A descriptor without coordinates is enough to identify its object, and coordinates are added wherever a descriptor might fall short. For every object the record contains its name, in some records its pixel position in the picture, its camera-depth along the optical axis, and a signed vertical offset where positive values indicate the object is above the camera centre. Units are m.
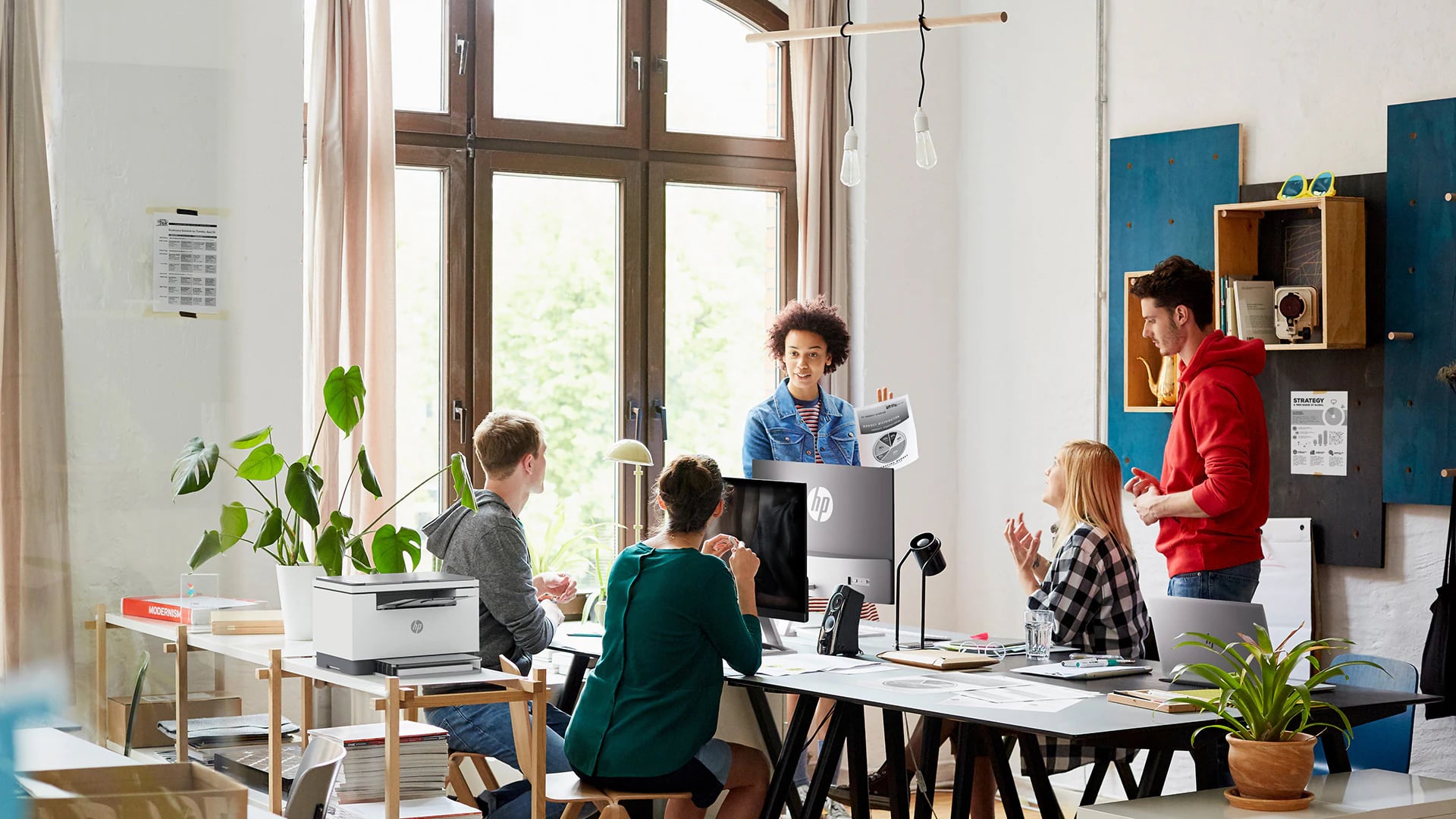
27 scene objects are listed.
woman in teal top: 3.27 -0.65
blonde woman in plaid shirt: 3.66 -0.50
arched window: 5.07 +0.57
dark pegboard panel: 4.33 -0.06
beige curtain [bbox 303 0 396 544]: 4.55 +0.53
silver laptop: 3.38 -0.59
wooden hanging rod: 4.74 +1.17
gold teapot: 4.84 -0.03
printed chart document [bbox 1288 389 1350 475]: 4.44 -0.18
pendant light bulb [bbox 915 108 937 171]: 4.52 +0.73
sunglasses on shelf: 4.41 +0.59
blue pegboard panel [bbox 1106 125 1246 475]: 4.82 +0.58
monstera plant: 3.09 -0.31
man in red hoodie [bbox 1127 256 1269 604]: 3.88 -0.22
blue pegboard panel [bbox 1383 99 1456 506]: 4.16 +0.23
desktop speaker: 3.87 -0.67
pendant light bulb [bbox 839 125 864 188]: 4.64 +0.68
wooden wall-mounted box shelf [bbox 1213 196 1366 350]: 4.29 +0.39
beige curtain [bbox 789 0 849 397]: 5.58 +0.89
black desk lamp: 3.75 -0.46
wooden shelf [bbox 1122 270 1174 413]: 5.01 +0.06
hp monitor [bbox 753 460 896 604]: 4.04 -0.43
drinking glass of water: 3.74 -0.67
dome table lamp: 4.39 -0.23
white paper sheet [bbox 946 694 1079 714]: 3.01 -0.70
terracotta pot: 2.55 -0.70
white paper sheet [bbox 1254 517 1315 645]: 4.48 -0.64
